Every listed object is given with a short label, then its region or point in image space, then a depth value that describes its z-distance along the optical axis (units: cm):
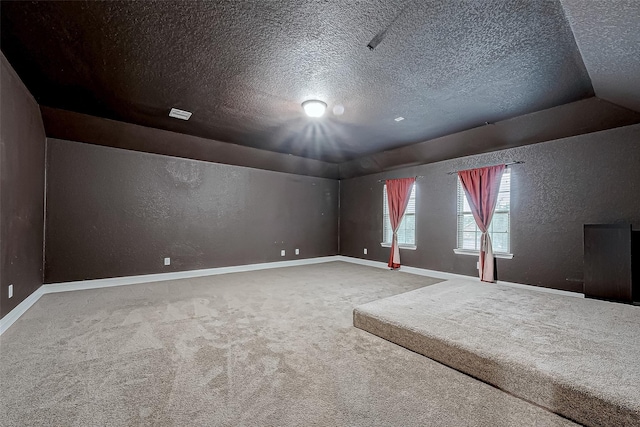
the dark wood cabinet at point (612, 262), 331
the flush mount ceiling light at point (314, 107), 343
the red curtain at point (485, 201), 457
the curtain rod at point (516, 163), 435
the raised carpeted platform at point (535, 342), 157
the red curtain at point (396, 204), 598
